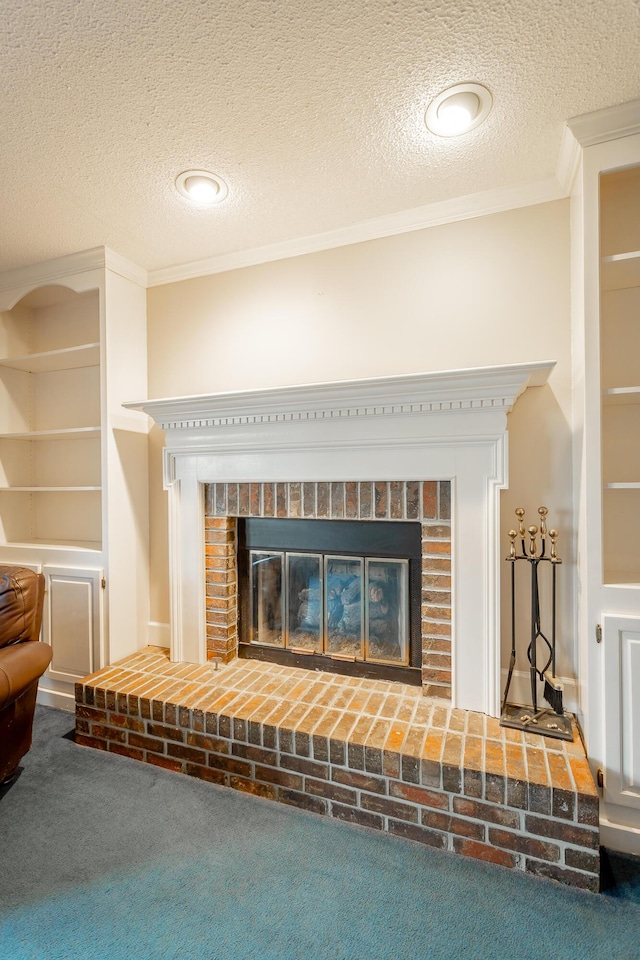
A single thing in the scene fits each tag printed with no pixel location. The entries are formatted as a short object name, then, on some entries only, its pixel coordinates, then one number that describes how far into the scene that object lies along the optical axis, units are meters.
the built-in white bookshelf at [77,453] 2.44
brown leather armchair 1.73
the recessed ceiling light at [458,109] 1.42
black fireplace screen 2.15
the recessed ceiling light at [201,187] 1.81
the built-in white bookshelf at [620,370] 1.72
